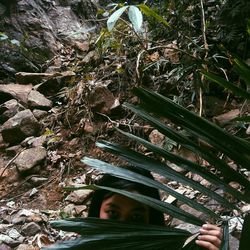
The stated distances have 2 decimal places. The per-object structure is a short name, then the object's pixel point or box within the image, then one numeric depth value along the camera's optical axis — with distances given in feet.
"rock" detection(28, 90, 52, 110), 12.40
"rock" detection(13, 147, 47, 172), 9.94
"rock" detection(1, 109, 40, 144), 11.21
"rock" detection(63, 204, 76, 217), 8.34
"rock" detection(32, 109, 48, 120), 12.10
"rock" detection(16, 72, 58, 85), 13.73
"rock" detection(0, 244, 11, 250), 7.32
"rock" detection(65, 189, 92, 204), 8.68
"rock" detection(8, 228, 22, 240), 7.80
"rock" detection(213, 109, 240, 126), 8.27
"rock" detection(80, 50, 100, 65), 13.06
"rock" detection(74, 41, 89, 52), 14.99
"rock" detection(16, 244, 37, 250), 7.30
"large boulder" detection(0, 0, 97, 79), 14.73
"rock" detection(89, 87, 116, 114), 10.90
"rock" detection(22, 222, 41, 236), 7.89
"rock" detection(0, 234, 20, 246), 7.59
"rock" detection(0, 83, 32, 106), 12.86
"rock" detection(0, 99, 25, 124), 12.14
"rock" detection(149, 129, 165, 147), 8.86
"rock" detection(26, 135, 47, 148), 10.85
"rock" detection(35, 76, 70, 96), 13.15
